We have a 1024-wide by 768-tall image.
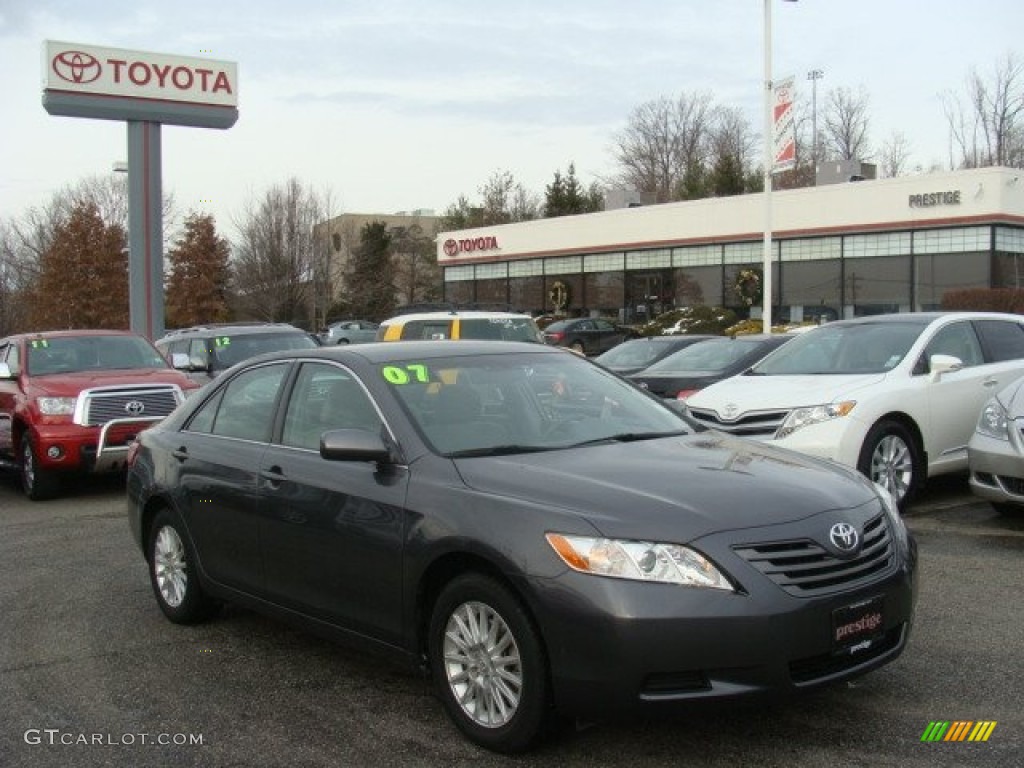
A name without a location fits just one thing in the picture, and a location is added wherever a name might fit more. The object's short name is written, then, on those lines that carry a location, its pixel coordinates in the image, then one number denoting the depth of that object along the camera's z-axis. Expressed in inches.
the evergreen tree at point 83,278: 2028.8
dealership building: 1206.0
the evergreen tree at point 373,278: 2529.5
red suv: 407.8
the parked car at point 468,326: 559.2
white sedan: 316.5
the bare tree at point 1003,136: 2313.0
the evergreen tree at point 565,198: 2375.7
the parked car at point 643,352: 542.0
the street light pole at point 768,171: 866.1
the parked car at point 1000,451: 292.5
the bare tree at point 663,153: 2972.4
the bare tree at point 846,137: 2743.6
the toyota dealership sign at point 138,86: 1019.9
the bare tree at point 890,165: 2645.2
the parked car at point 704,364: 442.6
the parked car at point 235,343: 565.3
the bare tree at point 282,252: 2197.3
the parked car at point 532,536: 140.0
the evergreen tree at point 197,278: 2413.9
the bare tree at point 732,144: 2923.2
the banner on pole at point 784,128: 840.3
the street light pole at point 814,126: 2728.3
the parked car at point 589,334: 1369.3
